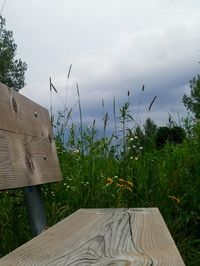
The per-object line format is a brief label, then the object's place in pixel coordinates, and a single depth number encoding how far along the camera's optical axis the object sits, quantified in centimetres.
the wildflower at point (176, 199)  144
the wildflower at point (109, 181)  138
